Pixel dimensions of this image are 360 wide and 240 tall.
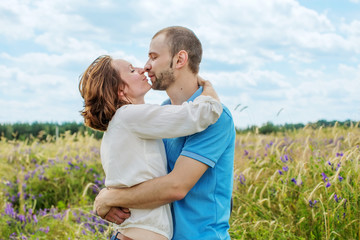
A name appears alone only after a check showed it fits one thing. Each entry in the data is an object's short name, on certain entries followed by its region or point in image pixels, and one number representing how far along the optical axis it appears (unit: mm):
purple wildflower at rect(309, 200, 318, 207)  4079
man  2230
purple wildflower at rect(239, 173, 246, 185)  5196
